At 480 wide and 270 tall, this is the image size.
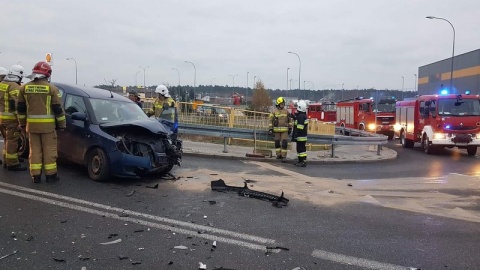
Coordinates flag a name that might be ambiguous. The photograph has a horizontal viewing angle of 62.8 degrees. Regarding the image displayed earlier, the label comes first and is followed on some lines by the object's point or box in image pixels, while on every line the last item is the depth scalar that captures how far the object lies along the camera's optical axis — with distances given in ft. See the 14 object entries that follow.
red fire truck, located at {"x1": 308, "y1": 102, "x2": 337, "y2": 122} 116.26
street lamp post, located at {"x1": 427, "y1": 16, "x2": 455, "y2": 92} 92.02
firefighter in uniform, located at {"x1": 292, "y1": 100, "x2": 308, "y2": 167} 36.11
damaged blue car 22.74
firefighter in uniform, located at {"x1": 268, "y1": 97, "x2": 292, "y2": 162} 38.45
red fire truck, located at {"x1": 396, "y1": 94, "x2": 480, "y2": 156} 50.85
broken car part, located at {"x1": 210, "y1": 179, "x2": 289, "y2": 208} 20.41
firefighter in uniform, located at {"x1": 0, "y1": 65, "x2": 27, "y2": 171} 24.27
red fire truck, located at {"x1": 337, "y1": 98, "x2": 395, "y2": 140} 85.71
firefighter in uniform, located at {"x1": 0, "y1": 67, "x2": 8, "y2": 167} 26.69
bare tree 214.07
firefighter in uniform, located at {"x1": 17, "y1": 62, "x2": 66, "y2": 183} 21.53
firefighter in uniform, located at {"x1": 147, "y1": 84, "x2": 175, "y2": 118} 34.46
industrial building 181.33
